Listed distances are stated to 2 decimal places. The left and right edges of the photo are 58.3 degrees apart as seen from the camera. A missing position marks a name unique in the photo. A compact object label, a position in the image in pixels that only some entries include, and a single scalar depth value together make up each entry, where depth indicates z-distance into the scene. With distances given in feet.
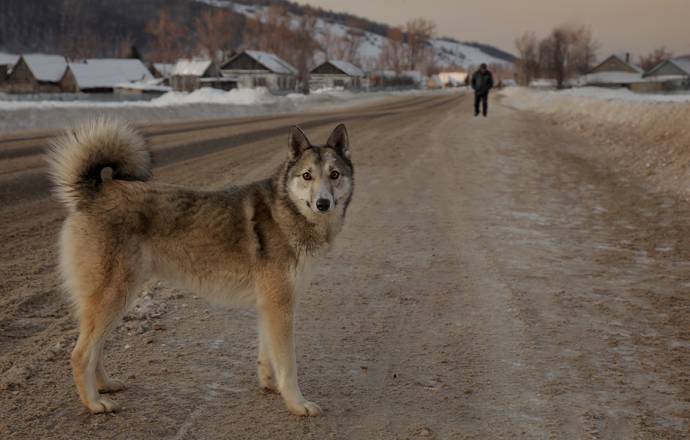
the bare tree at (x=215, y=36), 450.30
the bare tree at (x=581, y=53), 399.05
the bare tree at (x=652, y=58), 479.41
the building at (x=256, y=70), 316.60
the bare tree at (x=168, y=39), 453.17
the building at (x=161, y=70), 391.28
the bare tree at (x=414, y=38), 619.26
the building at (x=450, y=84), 625.74
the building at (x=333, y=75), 383.24
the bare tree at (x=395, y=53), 618.85
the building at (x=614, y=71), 384.95
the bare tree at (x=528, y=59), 411.13
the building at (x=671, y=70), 319.49
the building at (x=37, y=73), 290.35
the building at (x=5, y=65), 306.68
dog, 12.90
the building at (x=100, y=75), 279.90
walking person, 95.96
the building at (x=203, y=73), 310.45
